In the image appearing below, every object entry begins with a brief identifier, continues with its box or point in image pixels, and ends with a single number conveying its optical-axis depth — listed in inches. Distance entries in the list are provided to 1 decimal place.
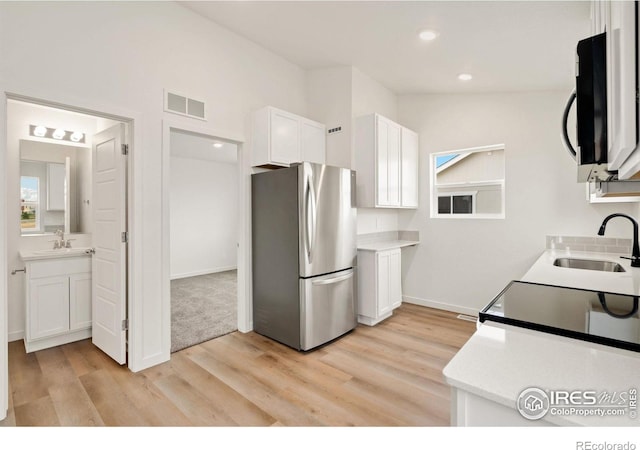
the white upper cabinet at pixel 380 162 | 141.9
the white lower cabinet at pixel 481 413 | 27.7
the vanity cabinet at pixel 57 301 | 114.7
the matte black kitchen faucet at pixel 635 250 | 88.6
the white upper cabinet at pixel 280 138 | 125.3
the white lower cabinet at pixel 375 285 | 137.1
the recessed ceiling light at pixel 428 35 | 104.2
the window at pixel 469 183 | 152.5
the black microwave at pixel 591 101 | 30.3
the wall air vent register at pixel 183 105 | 106.4
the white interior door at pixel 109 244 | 101.7
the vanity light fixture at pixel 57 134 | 131.0
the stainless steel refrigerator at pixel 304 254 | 113.5
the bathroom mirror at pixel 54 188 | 133.0
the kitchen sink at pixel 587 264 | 99.1
